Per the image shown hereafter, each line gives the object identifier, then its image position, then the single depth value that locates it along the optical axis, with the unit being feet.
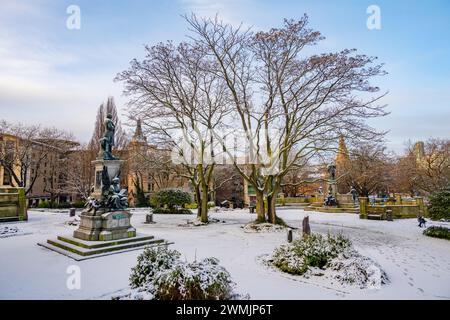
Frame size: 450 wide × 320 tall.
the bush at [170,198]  86.99
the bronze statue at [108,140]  37.63
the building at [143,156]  63.28
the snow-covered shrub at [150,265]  18.61
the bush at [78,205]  106.26
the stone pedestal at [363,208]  71.20
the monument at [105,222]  30.58
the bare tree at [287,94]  43.42
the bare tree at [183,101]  52.54
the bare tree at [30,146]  93.45
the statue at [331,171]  88.01
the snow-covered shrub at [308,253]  23.59
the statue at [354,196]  95.51
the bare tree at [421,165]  107.86
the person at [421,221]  54.39
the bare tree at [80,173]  102.73
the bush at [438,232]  43.01
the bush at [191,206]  123.68
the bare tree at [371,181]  114.42
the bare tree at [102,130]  104.99
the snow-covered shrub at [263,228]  48.47
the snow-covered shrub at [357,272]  20.26
